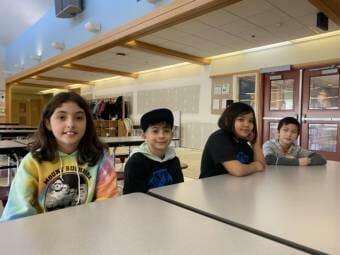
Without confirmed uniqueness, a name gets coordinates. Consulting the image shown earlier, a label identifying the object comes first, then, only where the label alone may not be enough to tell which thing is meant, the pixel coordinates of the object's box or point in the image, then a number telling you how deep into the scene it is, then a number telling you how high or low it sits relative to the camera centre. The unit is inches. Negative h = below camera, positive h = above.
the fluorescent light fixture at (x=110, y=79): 417.0 +51.1
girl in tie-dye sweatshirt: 43.6 -8.6
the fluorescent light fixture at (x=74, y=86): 495.8 +47.2
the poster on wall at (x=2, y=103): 399.8 +12.2
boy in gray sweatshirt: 70.9 -8.4
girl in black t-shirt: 62.1 -5.6
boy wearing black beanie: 53.5 -8.7
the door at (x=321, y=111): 205.6 +4.7
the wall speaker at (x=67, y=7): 230.1 +83.8
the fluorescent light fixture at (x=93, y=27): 213.3 +63.1
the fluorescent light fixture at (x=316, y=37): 198.5 +56.9
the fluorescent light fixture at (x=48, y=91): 575.4 +43.5
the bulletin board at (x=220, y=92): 269.9 +22.4
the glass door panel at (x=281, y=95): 227.9 +17.6
